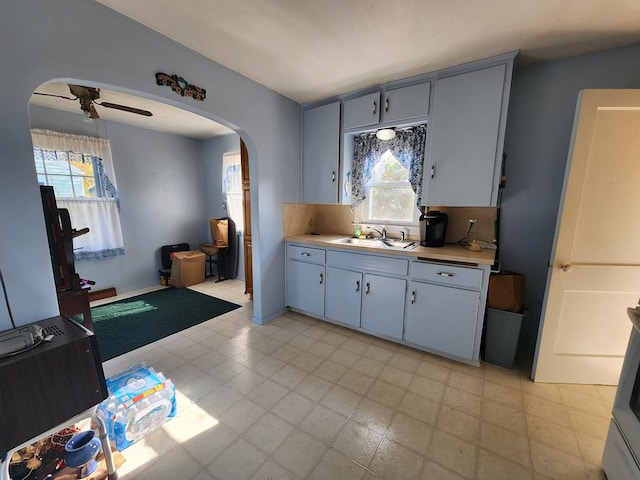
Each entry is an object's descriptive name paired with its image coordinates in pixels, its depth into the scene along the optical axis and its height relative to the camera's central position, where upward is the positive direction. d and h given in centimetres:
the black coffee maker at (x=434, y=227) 226 -24
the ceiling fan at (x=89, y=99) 207 +85
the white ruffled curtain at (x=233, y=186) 407 +20
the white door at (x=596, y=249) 157 -31
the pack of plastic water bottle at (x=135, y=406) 139 -120
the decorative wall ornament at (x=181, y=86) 169 +79
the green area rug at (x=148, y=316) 244 -135
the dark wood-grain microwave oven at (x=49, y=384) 89 -71
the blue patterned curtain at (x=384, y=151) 242 +46
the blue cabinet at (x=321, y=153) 269 +51
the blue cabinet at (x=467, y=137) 191 +50
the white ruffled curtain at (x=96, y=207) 310 -12
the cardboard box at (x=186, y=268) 392 -109
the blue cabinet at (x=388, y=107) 219 +85
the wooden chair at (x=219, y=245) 411 -76
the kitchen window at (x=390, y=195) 271 +5
